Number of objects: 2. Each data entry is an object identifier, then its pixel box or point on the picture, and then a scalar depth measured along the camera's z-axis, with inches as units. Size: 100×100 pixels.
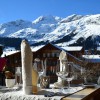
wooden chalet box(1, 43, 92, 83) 891.4
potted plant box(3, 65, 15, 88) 109.1
